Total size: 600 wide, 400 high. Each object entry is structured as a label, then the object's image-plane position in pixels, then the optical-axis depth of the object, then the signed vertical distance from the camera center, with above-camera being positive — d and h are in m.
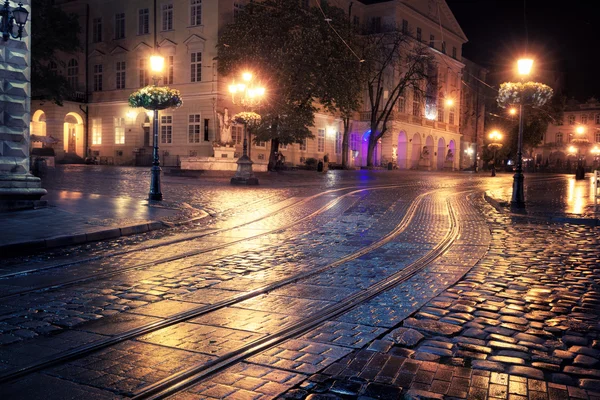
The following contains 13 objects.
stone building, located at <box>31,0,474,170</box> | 43.66 +5.72
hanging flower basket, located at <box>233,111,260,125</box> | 27.16 +1.98
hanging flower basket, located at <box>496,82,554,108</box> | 17.84 +2.29
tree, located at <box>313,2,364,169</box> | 35.97 +6.39
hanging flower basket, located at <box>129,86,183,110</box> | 16.83 +1.77
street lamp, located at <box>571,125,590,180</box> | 44.19 +0.28
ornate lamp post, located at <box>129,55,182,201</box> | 16.81 +1.68
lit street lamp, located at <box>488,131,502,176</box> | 61.18 +3.16
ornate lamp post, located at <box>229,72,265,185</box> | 26.39 +0.36
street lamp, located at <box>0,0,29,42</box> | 12.60 +3.03
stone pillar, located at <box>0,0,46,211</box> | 13.23 +0.64
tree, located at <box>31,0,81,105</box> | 42.78 +8.87
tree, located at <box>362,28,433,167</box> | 52.69 +9.07
